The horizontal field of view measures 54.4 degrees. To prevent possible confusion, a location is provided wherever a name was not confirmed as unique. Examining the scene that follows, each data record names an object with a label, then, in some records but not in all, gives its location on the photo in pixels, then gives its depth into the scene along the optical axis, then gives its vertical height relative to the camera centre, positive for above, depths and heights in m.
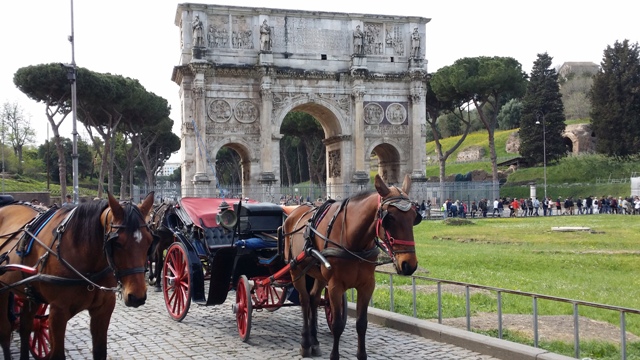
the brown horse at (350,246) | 5.56 -0.61
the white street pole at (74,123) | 21.48 +2.36
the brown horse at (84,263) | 4.67 -0.60
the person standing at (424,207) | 32.47 -1.26
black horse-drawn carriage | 7.88 -0.97
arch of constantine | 31.66 +5.33
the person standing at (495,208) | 36.06 -1.46
